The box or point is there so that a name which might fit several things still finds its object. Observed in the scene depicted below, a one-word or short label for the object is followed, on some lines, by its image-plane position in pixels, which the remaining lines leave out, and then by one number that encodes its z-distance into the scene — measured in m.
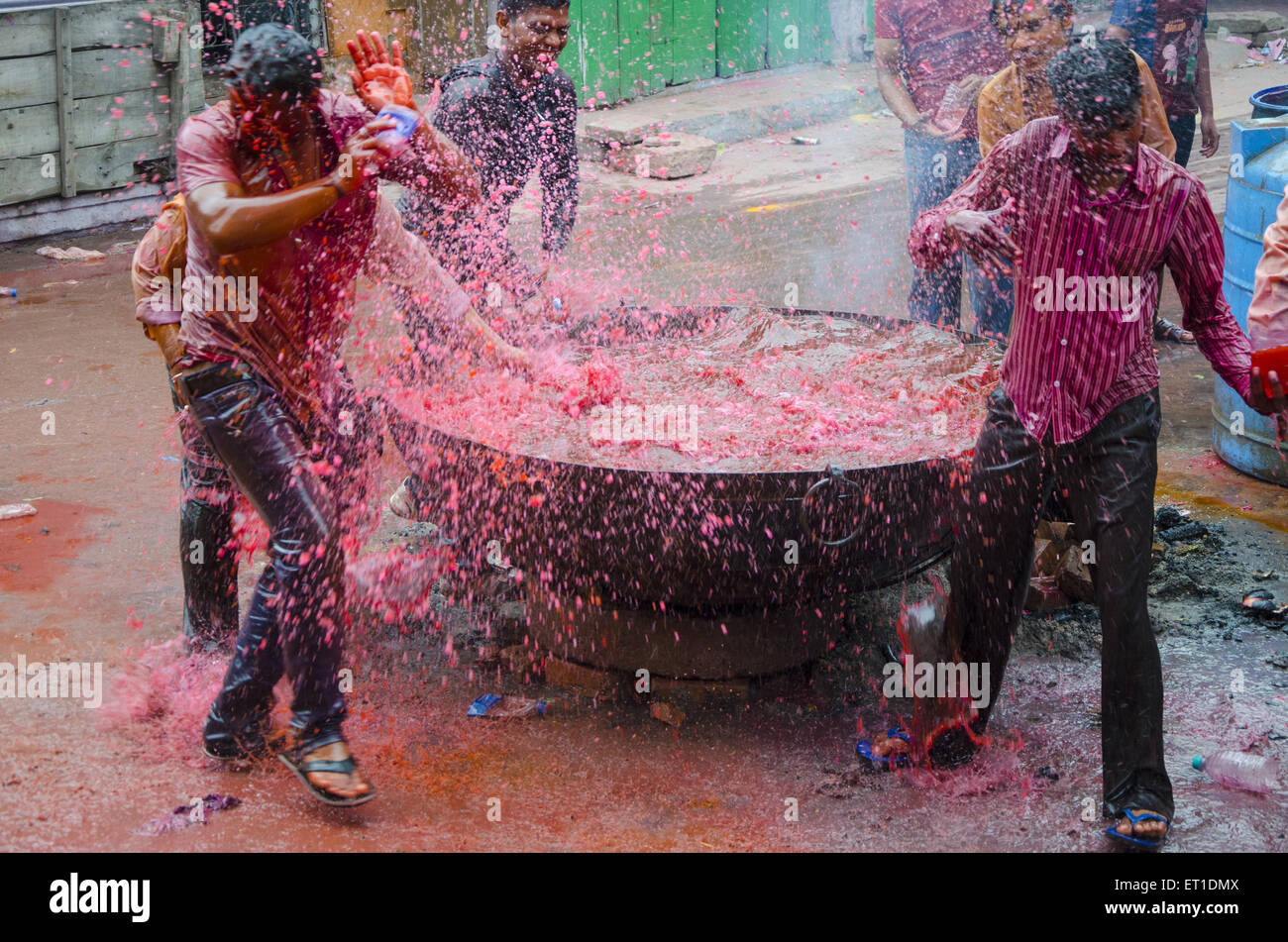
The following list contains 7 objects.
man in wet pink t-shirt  3.26
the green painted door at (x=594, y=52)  11.41
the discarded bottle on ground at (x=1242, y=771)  3.51
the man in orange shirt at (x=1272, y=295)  3.39
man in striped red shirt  3.15
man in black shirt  5.10
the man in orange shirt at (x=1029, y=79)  5.17
